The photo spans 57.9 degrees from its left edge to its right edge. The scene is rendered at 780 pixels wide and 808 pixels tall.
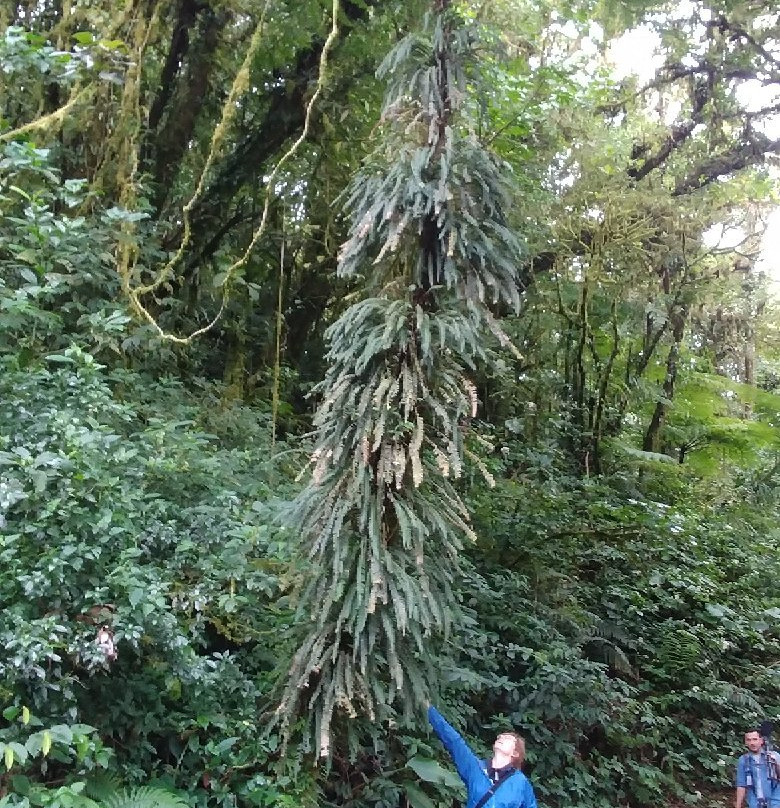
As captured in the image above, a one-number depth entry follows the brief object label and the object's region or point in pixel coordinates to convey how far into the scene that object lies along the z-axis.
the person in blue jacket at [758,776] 5.32
